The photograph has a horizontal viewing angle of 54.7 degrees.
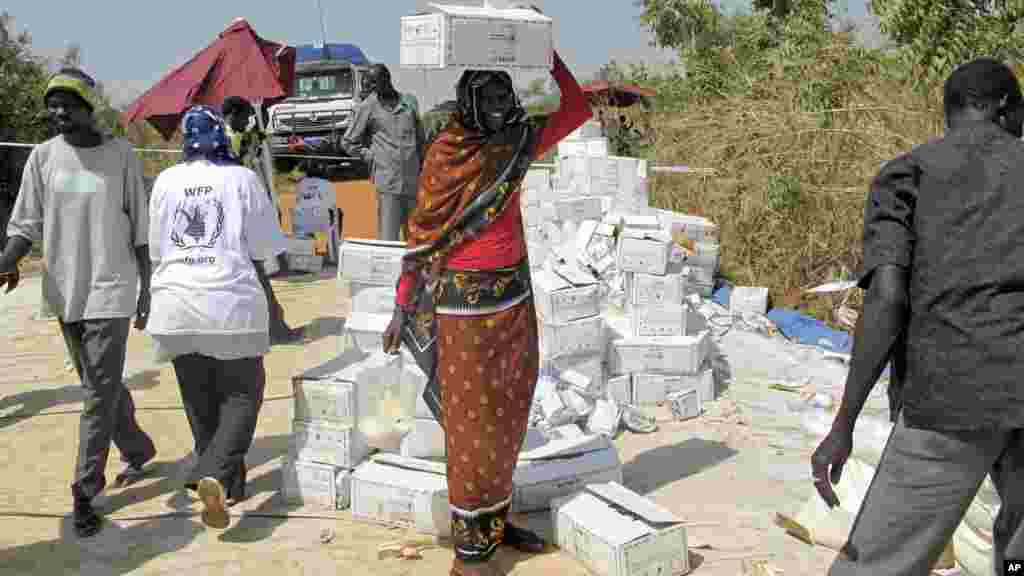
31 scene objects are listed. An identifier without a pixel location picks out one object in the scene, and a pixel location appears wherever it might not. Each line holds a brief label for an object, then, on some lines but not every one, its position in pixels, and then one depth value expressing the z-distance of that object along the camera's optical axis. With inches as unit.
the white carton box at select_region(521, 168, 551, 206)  368.2
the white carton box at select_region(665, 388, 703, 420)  234.4
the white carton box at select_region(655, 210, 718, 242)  326.0
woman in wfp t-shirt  160.7
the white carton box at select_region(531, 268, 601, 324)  236.4
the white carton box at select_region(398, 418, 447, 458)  188.2
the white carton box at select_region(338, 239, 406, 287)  223.6
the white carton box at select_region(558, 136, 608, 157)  388.2
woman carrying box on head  146.5
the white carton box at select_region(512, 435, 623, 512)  174.7
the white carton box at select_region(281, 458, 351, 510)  179.3
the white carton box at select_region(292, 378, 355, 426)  179.6
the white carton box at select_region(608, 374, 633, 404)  243.1
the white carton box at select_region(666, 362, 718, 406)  243.6
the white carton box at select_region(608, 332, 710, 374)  242.1
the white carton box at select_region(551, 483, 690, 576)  146.7
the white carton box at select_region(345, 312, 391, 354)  218.2
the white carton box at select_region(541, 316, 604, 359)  237.0
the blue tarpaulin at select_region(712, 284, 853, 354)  296.8
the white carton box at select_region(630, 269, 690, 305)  251.9
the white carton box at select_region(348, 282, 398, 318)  224.5
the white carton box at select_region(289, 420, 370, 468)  179.3
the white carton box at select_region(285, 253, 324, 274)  404.8
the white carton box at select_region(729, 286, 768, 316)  321.7
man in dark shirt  93.6
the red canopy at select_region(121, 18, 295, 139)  352.5
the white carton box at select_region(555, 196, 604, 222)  330.3
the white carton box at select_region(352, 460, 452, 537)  168.6
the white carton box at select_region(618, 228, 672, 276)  256.2
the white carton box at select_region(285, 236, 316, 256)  406.3
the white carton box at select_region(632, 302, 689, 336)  250.7
